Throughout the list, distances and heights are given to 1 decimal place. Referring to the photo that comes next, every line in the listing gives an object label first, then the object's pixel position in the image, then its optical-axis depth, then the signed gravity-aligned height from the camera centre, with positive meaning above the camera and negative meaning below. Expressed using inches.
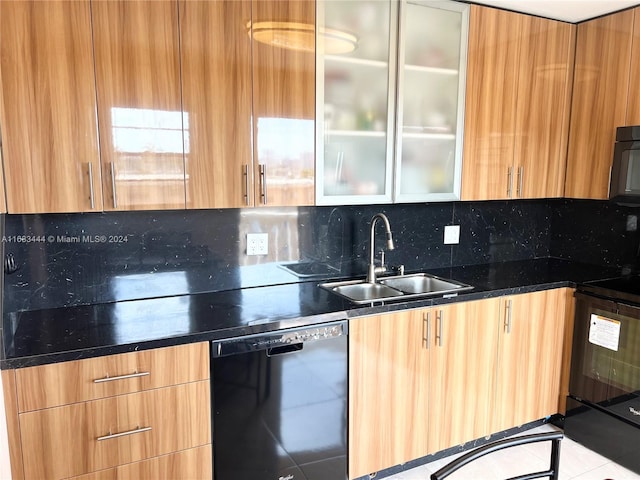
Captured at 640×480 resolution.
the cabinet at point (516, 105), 98.0 +15.9
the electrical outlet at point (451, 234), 113.2 -14.6
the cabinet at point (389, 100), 85.1 +14.8
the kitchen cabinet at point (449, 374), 81.6 -38.8
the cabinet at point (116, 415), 58.9 -33.0
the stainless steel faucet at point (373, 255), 95.3 -17.0
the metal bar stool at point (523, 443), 42.4 -26.1
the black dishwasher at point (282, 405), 69.5 -36.7
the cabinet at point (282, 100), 77.7 +12.9
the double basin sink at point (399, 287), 90.5 -23.8
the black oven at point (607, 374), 89.9 -40.5
